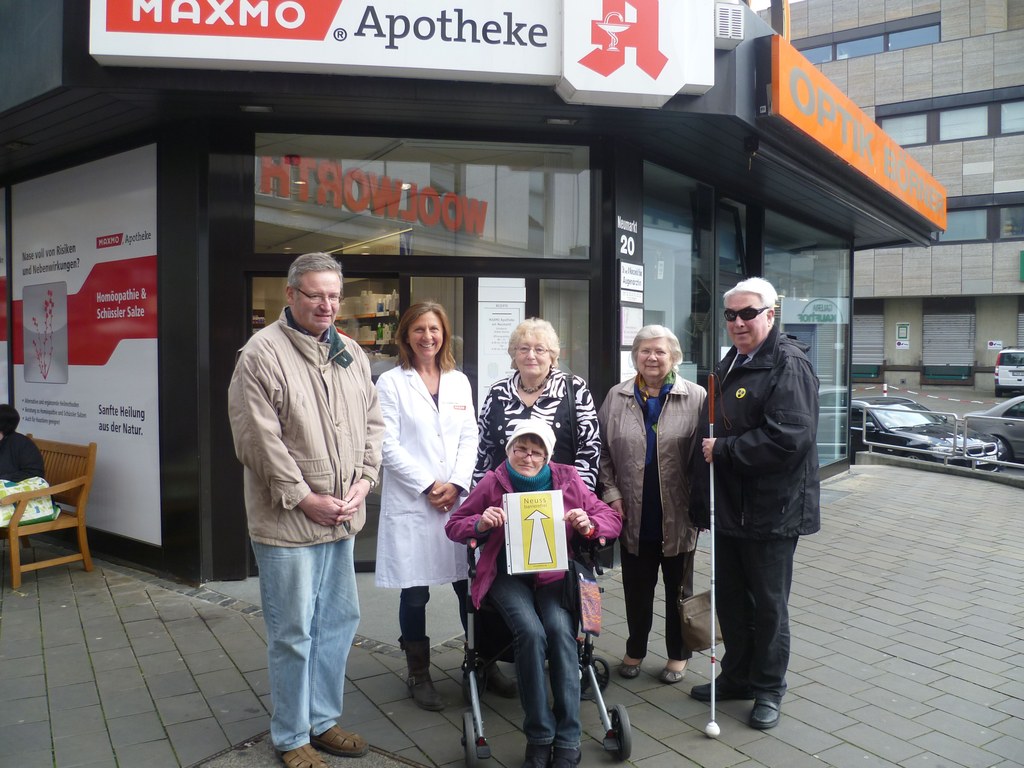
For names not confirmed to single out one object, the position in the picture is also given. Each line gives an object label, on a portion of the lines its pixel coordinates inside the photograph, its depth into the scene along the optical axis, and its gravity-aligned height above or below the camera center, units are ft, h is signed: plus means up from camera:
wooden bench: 18.15 -3.29
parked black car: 39.32 -3.89
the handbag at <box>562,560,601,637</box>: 10.50 -3.30
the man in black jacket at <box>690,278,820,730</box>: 11.32 -1.58
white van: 93.40 -1.03
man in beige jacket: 9.70 -1.68
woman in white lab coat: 12.19 -1.76
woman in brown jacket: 12.66 -1.87
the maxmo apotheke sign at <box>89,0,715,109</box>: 14.99 +6.54
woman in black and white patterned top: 12.24 -0.71
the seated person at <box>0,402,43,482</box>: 19.13 -2.32
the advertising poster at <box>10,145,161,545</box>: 19.39 +1.14
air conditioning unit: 17.13 +7.55
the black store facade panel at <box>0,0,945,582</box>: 15.61 +4.87
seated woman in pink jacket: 9.95 -3.22
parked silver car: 40.45 -3.74
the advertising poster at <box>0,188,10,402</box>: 24.58 +1.73
